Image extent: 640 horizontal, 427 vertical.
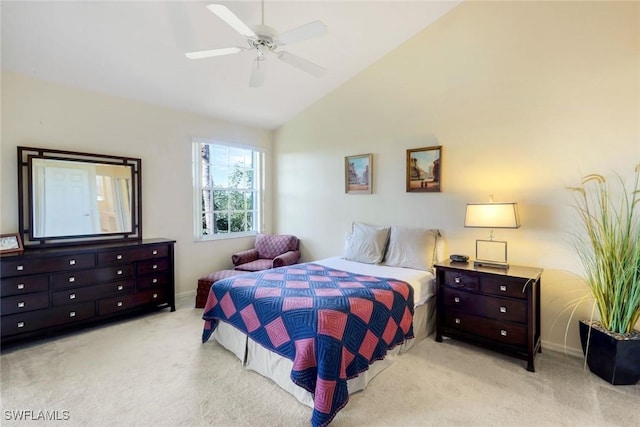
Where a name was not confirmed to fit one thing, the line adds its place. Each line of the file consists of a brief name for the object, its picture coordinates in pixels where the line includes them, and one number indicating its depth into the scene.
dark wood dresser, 2.71
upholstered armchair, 4.39
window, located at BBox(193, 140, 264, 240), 4.48
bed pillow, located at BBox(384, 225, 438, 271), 3.26
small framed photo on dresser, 2.84
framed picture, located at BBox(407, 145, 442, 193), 3.43
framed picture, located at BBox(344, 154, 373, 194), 4.04
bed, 1.88
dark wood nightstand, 2.49
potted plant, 2.21
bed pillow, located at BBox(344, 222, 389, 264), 3.60
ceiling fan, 1.93
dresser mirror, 3.04
